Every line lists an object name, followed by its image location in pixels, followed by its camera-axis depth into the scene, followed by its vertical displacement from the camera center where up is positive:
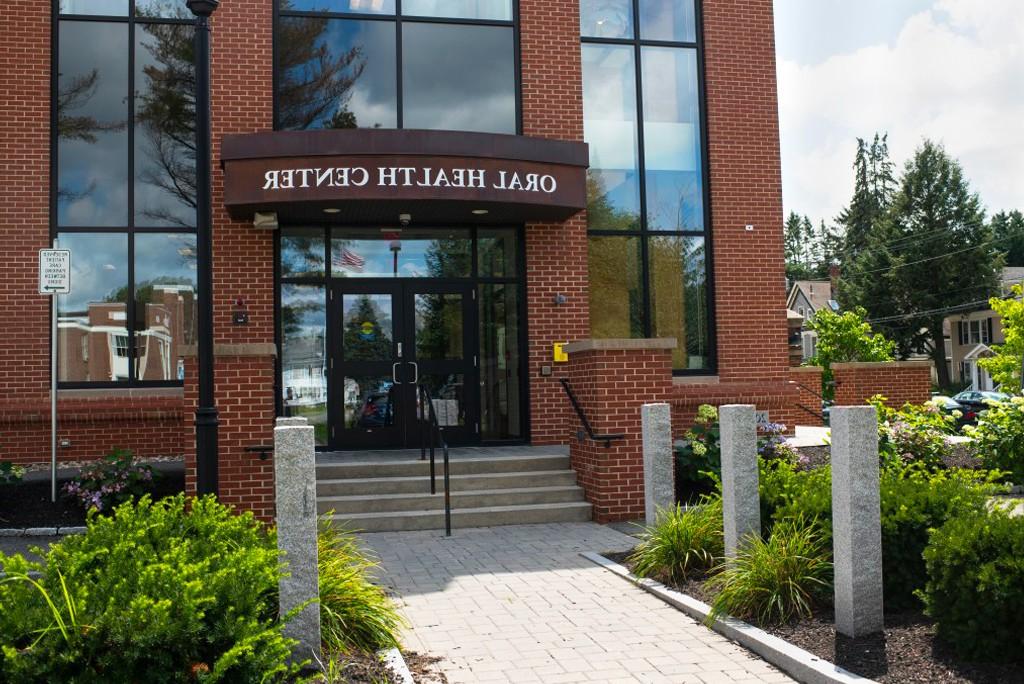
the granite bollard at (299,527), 5.20 -0.77
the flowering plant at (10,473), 10.34 -0.85
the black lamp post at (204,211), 7.20 +1.40
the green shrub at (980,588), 4.81 -1.12
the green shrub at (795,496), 6.54 -0.86
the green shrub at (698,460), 10.81 -0.92
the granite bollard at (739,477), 6.86 -0.72
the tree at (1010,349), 17.50 +0.44
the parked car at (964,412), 26.56 -1.16
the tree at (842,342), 29.31 +1.14
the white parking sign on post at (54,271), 10.54 +1.38
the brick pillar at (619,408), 10.44 -0.30
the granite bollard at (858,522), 5.62 -0.87
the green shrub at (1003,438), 12.27 -0.85
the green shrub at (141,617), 3.88 -0.96
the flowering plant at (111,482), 9.80 -0.93
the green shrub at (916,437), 11.76 -0.79
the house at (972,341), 54.91 +1.97
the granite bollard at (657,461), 8.73 -0.74
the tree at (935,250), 52.06 +6.91
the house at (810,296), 72.50 +6.34
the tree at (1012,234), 75.69 +11.13
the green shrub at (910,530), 6.02 -0.98
